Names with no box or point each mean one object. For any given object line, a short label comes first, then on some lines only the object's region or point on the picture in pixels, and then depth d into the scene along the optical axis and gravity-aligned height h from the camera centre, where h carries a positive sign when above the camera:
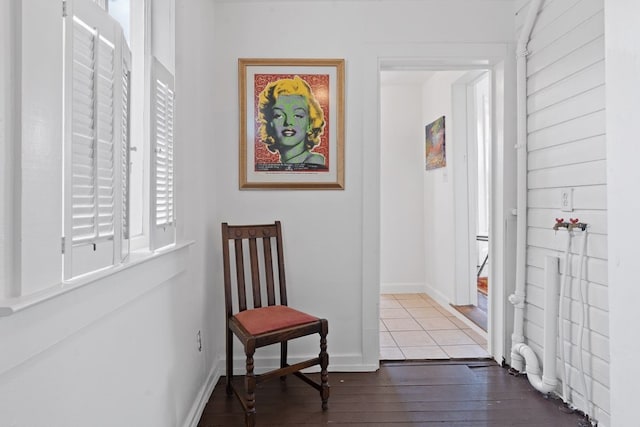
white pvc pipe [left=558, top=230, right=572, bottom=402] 1.95 -0.55
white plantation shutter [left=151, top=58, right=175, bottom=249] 1.50 +0.24
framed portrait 2.45 +0.59
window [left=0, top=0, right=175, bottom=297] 0.73 +0.16
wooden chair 1.87 -0.57
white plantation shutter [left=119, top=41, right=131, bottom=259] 1.16 +0.22
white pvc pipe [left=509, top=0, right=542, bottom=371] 2.36 +0.02
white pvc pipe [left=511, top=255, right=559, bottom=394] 2.03 -0.60
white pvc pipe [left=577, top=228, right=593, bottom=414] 1.84 -0.54
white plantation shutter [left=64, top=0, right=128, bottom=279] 0.90 +0.20
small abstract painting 3.93 +0.78
